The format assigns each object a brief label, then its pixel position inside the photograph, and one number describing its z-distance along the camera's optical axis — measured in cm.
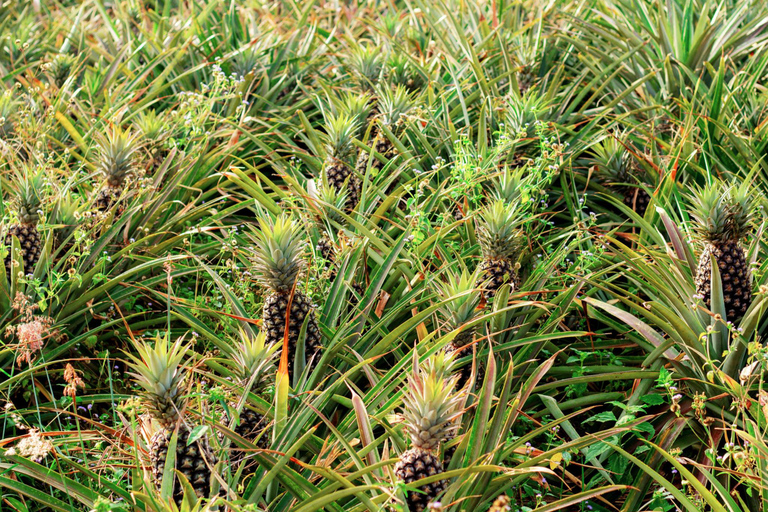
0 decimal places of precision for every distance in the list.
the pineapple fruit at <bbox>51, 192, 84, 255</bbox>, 296
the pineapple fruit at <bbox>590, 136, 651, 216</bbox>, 362
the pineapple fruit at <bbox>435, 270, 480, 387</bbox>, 240
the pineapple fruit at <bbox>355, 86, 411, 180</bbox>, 367
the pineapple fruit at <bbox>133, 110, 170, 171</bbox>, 361
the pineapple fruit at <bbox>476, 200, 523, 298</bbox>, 263
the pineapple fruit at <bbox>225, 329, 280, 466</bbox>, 215
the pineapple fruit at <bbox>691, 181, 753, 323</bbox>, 252
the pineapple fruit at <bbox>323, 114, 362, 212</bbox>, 338
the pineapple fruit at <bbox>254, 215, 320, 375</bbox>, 238
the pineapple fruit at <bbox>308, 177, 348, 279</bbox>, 300
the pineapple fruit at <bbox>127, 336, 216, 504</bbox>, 188
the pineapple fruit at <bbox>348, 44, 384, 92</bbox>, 426
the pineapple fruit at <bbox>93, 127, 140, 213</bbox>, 323
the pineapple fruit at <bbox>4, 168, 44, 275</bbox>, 290
